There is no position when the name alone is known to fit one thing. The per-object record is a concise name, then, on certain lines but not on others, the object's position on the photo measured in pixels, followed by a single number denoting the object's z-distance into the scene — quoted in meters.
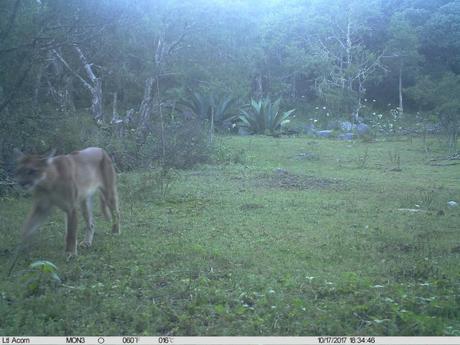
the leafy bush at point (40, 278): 5.07
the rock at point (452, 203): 10.33
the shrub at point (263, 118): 25.31
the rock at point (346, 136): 24.56
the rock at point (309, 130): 26.79
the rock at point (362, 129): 25.53
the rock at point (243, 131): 25.66
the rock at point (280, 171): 14.58
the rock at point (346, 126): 27.41
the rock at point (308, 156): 18.03
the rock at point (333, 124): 29.16
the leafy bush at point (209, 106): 24.13
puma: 6.30
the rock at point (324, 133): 25.92
